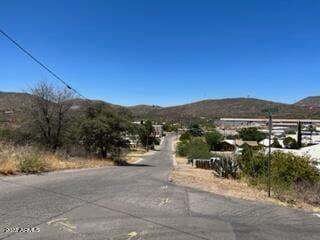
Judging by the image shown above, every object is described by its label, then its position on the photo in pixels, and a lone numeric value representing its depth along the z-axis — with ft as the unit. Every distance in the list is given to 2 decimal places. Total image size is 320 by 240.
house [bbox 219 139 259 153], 227.63
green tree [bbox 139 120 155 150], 229.17
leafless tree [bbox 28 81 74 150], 70.73
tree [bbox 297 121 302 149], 162.82
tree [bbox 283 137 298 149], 172.17
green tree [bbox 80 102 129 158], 75.10
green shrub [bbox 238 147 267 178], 45.96
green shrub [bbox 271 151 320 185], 39.14
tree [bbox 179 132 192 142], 269.25
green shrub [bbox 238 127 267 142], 265.59
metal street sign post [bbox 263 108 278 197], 26.09
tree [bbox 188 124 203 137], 333.79
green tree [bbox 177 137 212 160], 118.35
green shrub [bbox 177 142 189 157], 164.99
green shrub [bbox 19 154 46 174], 31.63
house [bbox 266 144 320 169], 67.53
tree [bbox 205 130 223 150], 232.92
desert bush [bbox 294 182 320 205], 25.72
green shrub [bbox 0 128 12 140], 71.66
